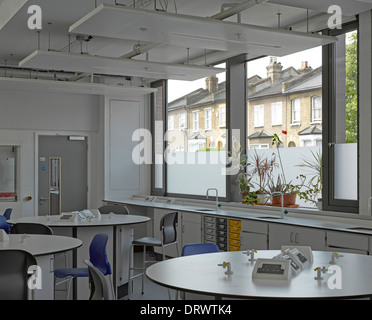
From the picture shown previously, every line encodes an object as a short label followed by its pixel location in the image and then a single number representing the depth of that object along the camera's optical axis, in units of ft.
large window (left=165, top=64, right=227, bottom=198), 31.99
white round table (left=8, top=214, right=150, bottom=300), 21.83
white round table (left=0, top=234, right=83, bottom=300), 15.90
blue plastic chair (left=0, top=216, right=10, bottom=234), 23.17
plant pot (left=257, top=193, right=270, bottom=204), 27.99
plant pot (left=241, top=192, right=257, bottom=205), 28.09
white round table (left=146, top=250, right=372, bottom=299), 11.16
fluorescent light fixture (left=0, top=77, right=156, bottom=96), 29.14
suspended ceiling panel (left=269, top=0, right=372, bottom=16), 18.21
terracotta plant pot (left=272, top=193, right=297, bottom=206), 26.73
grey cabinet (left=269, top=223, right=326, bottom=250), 20.98
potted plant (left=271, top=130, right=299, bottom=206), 26.73
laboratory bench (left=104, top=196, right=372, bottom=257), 20.12
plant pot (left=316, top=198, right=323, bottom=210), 24.82
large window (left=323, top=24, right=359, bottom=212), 23.38
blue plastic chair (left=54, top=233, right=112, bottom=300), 17.90
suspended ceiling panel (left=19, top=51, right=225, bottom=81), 24.03
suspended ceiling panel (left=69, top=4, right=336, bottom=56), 17.74
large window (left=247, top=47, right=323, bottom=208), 25.85
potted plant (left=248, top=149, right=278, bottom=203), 28.20
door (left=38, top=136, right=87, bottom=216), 37.47
